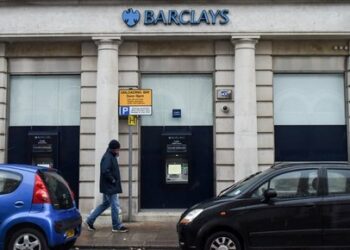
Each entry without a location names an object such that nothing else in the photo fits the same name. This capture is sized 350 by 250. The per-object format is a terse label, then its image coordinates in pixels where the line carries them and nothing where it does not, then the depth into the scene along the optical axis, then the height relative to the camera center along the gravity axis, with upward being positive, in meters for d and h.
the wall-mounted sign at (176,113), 14.35 +0.91
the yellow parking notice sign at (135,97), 12.88 +1.19
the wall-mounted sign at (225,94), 14.08 +1.38
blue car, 8.51 -1.02
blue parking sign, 13.20 +0.91
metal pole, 13.10 -0.58
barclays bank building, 13.77 +1.55
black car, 8.62 -1.07
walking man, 12.13 -0.84
